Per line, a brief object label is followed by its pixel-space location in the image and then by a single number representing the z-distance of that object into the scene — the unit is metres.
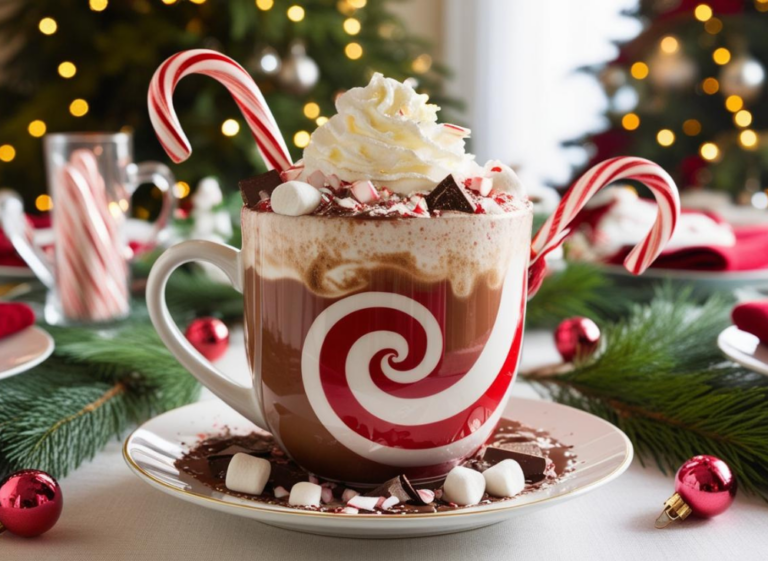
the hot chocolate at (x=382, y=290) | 0.63
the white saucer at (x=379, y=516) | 0.56
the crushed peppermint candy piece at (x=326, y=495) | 0.62
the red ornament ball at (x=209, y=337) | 1.07
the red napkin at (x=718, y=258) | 1.26
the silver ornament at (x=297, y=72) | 2.54
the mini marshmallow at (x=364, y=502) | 0.60
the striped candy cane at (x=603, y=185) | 0.72
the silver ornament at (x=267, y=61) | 2.45
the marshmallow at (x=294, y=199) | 0.62
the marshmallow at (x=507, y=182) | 0.69
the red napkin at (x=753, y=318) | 0.86
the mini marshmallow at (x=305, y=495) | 0.60
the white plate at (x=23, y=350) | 0.80
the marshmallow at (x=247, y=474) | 0.63
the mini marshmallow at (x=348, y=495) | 0.63
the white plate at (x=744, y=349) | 0.78
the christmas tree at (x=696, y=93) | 2.82
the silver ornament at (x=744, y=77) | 2.62
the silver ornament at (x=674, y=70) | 2.84
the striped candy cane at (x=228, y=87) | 0.75
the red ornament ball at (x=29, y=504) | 0.62
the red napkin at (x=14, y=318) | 0.92
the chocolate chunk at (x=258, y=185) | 0.69
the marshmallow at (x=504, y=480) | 0.62
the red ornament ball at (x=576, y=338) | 1.02
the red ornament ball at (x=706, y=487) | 0.64
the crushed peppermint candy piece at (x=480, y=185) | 0.66
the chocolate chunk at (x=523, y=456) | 0.65
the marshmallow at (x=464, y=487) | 0.60
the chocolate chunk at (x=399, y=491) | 0.61
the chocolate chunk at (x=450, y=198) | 0.63
